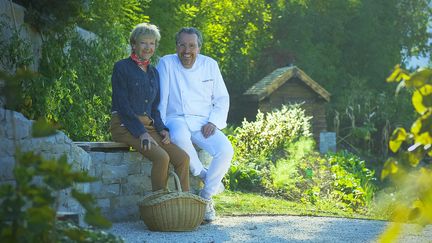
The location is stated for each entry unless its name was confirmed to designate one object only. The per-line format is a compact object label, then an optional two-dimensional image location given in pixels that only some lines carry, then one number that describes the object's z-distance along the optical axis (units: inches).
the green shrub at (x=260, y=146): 448.8
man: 305.1
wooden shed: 874.8
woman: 287.3
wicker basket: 272.4
